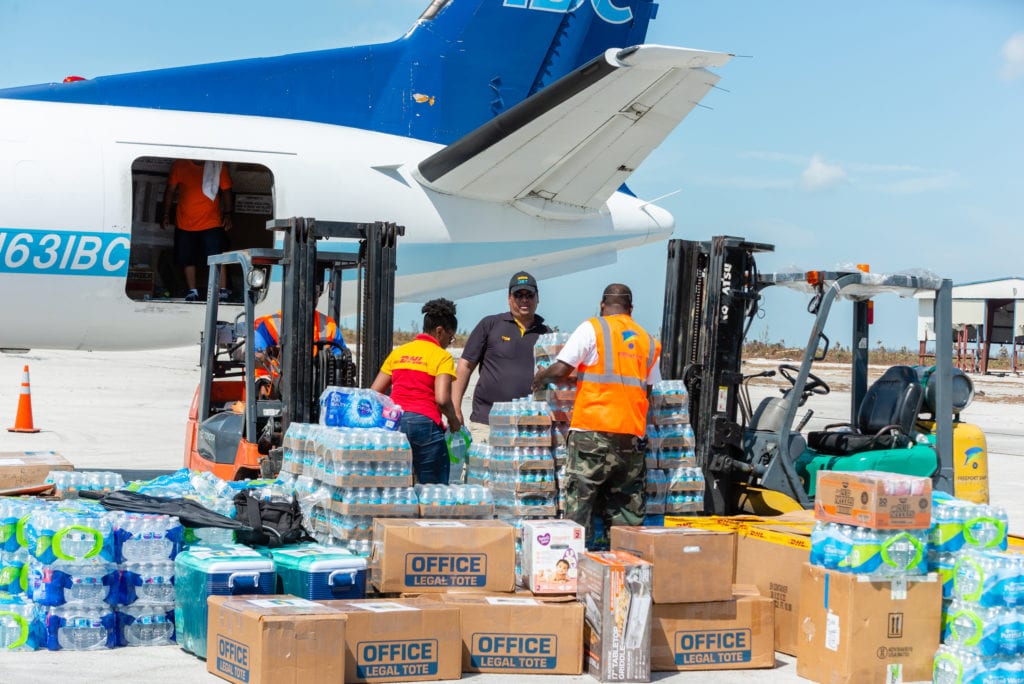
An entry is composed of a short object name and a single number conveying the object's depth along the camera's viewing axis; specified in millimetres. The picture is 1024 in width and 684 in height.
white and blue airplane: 11047
